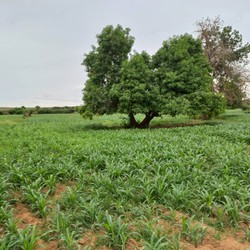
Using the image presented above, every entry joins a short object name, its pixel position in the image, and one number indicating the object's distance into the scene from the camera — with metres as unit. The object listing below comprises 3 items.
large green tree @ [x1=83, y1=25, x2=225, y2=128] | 15.58
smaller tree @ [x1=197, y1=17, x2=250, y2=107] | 26.12
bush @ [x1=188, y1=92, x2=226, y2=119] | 16.25
